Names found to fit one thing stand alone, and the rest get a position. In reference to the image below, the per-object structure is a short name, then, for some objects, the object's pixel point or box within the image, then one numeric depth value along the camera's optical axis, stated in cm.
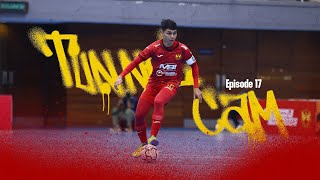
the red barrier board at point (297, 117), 3541
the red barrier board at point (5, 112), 3594
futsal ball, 1833
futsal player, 1941
